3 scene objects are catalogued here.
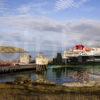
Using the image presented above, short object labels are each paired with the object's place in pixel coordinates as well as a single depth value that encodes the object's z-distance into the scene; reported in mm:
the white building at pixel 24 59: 56329
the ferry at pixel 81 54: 74100
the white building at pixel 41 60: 52677
